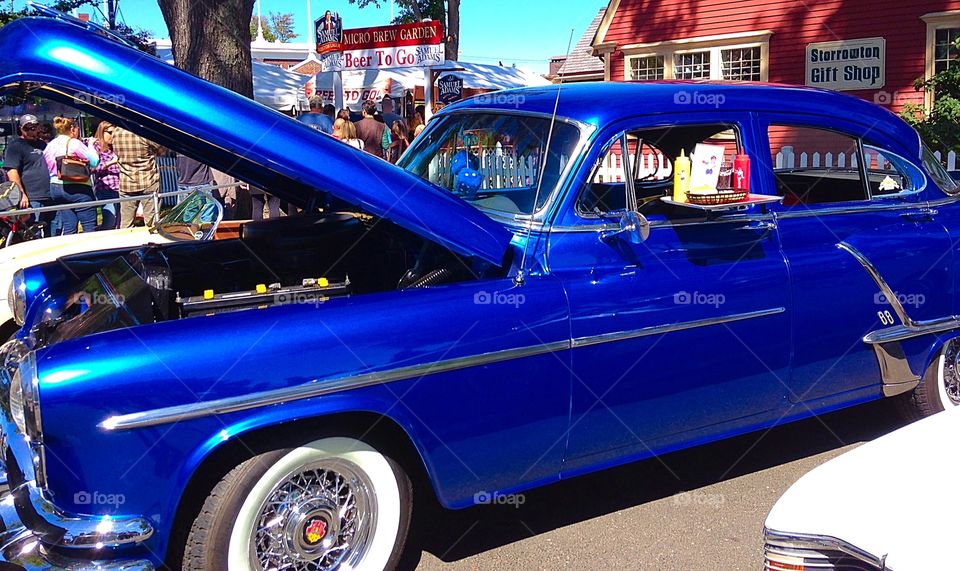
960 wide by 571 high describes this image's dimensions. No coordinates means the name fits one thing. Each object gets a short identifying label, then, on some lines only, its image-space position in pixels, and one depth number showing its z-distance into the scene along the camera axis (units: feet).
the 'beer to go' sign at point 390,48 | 52.44
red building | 51.65
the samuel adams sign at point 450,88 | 52.01
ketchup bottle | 12.26
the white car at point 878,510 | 6.57
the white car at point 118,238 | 15.44
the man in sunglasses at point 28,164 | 31.65
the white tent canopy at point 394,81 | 62.59
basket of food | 11.76
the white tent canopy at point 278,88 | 59.21
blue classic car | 8.70
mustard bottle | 11.95
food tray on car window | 11.58
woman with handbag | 31.76
